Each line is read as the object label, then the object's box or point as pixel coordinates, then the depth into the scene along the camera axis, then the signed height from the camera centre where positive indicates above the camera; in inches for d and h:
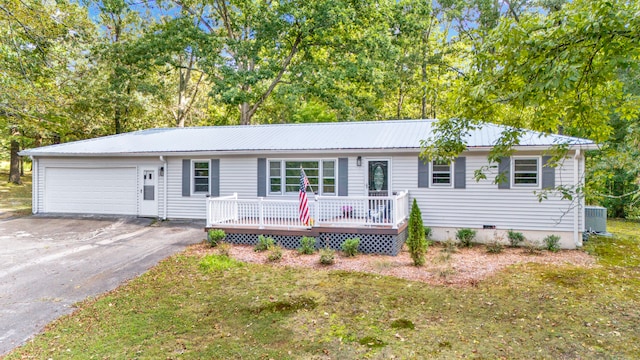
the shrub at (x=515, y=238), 393.4 -62.7
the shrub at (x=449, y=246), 368.8 -70.8
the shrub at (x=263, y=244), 351.3 -62.8
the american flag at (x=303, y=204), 353.4 -23.7
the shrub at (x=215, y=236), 362.9 -57.3
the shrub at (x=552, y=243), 376.8 -65.2
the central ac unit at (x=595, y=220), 470.9 -50.7
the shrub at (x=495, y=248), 365.1 -69.2
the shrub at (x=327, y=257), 308.2 -66.8
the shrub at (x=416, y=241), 307.7 -52.3
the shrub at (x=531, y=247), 367.7 -70.7
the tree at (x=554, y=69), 117.3 +44.0
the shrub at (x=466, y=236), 397.1 -61.6
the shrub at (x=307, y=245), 345.1 -63.7
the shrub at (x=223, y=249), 328.5 -65.4
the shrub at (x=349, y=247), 333.7 -62.2
